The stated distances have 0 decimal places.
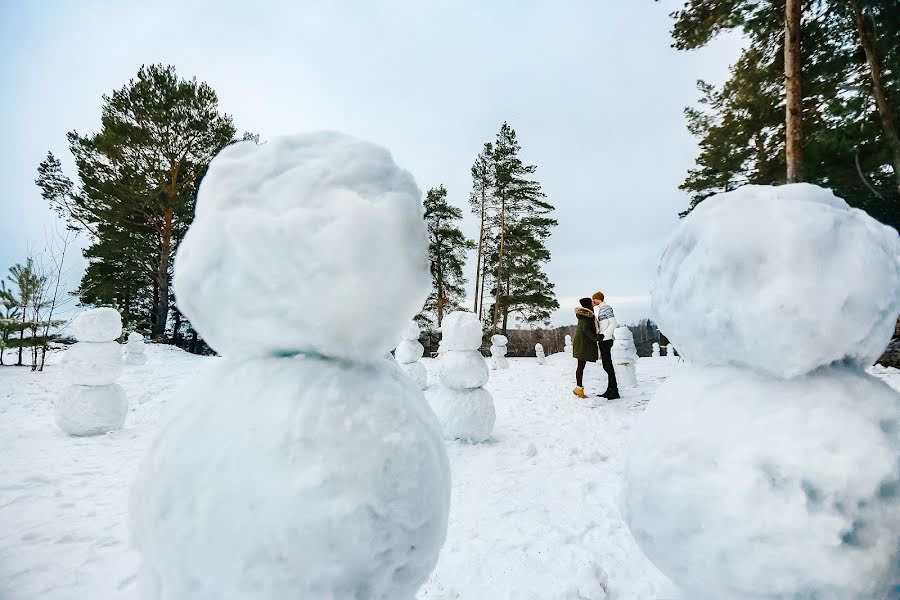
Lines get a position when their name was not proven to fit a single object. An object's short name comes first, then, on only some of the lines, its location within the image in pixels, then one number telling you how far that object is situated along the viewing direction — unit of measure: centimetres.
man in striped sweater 696
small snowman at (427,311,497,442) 454
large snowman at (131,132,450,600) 90
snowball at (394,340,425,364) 761
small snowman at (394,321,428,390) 752
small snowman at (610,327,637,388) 837
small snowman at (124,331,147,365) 1062
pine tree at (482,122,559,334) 2122
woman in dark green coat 693
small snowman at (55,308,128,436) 478
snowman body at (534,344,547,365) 1422
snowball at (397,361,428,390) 747
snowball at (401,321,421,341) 780
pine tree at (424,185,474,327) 2255
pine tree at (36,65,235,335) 1468
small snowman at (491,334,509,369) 1257
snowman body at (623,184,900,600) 95
